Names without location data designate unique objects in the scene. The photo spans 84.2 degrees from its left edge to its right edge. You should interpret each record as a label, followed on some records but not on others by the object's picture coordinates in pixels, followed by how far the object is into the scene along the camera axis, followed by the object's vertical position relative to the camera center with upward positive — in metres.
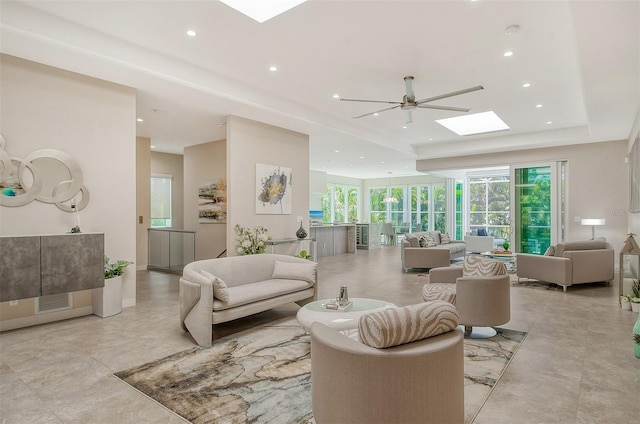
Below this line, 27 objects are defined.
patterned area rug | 2.34 -1.31
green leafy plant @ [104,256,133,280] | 4.57 -0.71
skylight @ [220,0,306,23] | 3.35 +2.00
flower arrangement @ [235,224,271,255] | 6.00 -0.47
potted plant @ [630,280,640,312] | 4.61 -1.14
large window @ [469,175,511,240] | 13.48 +0.33
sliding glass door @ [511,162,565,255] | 8.97 +0.16
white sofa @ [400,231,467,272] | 7.62 -0.92
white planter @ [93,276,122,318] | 4.48 -1.09
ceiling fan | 4.99 +1.61
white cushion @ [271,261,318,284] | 4.69 -0.78
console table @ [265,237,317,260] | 6.54 -0.57
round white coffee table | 3.21 -0.98
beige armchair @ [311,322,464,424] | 1.72 -0.84
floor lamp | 7.80 -0.20
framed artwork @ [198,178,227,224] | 8.03 +0.26
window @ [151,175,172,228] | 9.63 +0.35
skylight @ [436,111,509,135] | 7.41 +2.00
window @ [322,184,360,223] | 16.52 +0.47
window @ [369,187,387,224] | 17.47 +0.39
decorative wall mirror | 3.92 +0.40
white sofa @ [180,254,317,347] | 3.53 -0.89
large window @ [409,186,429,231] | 16.12 +0.31
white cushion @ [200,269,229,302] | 3.58 -0.78
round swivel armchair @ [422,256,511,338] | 3.64 -0.90
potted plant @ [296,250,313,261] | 6.46 -0.77
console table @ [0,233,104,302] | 3.66 -0.56
